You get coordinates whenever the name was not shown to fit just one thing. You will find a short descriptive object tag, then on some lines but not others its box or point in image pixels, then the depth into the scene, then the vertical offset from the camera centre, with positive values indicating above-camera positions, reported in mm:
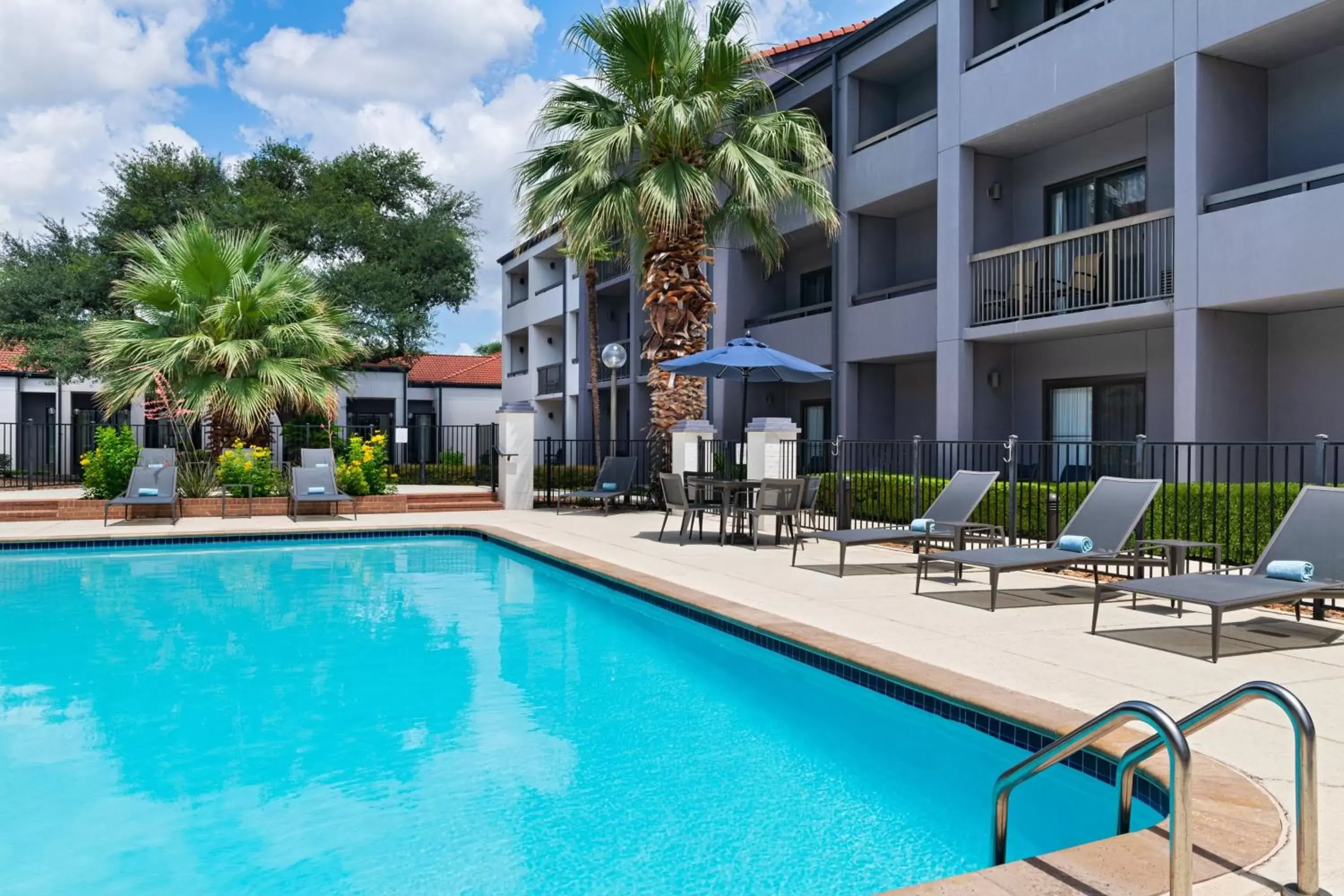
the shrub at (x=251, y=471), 16312 -372
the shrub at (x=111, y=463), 15938 -229
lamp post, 18609 +1871
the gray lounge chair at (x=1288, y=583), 5484 -790
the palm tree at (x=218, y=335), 16094 +2016
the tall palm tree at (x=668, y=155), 15016 +4966
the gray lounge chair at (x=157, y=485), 14438 -550
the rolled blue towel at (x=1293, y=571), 5863 -727
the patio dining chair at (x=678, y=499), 12203 -623
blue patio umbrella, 12156 +1139
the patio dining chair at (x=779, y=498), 11180 -549
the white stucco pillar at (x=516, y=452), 17547 -33
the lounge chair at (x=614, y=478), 16219 -466
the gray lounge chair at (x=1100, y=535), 7250 -657
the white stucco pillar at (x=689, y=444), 15391 +120
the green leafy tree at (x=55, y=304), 25094 +4020
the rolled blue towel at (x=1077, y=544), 7383 -713
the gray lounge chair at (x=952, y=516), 9133 -632
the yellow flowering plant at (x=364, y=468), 17062 -327
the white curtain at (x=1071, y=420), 15023 +526
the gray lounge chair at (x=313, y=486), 15406 -594
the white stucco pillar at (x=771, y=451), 13766 +14
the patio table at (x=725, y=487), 11734 -459
